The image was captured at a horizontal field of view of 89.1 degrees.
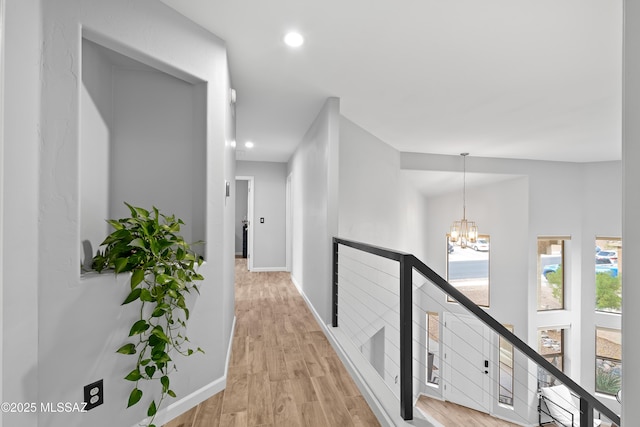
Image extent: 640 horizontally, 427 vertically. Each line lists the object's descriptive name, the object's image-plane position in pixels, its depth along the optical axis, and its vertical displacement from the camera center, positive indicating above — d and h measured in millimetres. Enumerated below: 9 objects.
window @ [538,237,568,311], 5828 -1058
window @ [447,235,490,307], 6160 -1065
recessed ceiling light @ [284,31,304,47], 2174 +1186
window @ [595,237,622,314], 5777 -1040
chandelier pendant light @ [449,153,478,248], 5141 -280
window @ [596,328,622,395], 5777 -2591
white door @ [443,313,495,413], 5695 -2707
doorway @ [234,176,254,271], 8773 -155
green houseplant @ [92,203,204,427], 1509 -329
